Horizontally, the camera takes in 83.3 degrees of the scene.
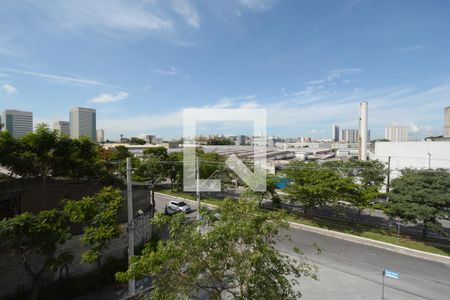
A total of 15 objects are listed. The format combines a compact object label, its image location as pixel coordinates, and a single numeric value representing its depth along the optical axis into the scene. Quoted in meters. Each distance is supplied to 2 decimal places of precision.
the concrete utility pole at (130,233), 8.19
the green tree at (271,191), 17.75
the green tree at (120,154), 28.81
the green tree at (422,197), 12.06
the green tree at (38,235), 6.03
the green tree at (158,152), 26.64
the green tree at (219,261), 4.35
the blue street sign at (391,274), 7.05
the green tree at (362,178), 14.94
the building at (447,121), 34.45
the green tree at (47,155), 8.85
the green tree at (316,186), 14.81
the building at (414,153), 24.81
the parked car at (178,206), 18.44
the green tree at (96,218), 6.98
